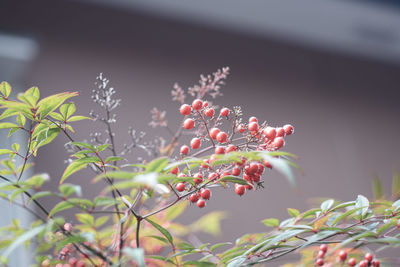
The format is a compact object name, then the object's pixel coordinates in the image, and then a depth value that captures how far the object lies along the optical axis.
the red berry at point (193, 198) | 0.82
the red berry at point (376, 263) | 0.83
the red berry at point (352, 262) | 0.86
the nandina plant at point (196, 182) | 0.78
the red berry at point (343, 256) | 0.86
